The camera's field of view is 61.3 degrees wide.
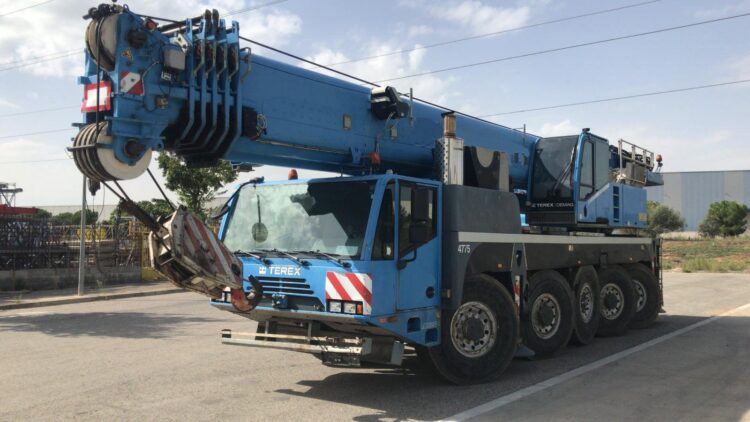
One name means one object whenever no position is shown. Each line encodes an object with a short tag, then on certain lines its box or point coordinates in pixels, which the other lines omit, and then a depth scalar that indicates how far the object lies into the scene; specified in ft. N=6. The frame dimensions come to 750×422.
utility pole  63.21
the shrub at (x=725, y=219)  269.44
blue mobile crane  18.44
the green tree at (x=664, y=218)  287.89
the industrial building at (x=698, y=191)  317.01
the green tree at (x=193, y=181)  73.05
